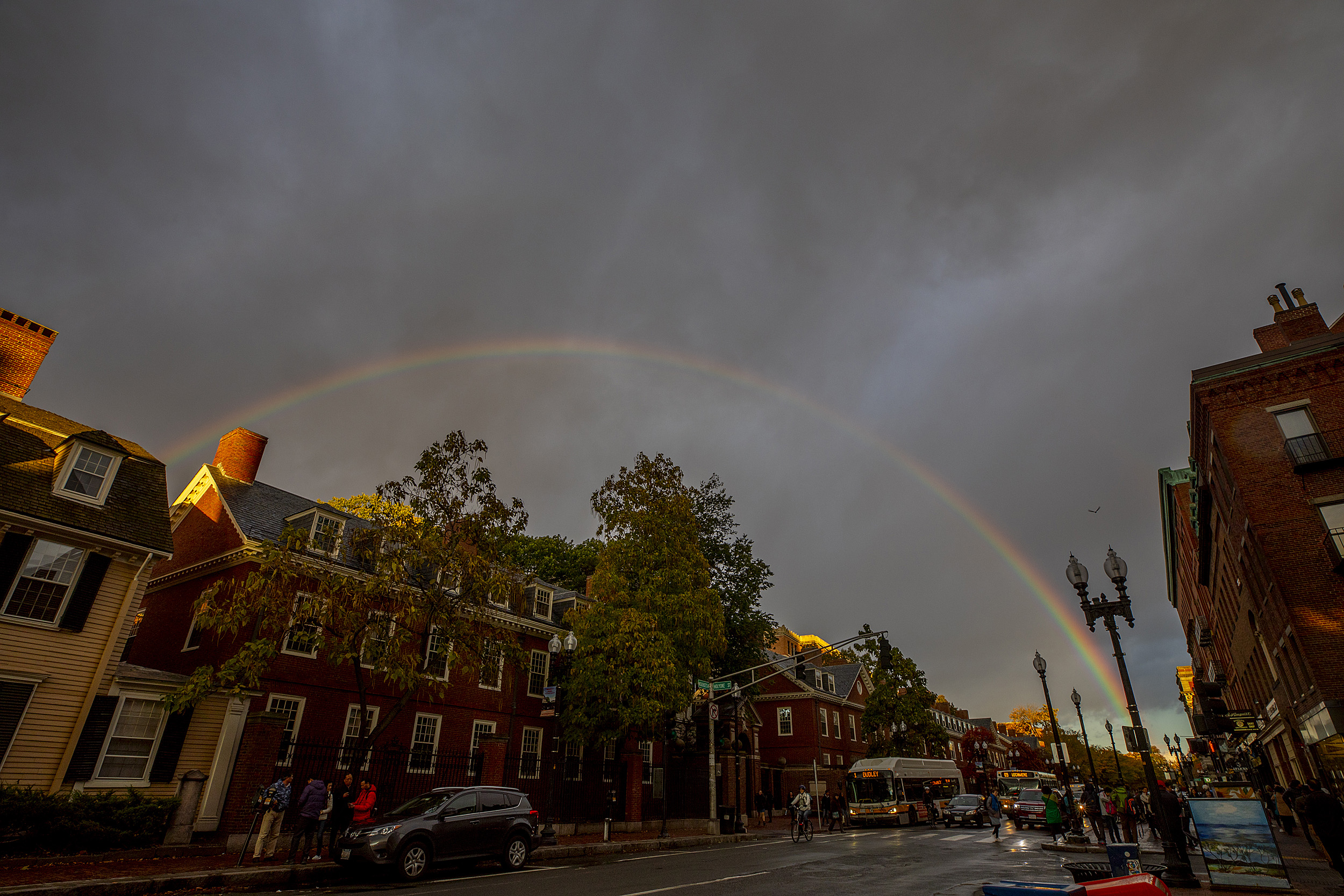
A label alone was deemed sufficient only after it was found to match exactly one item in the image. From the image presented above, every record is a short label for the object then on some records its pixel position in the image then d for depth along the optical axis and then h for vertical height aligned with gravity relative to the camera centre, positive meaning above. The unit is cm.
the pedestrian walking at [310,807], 1535 -85
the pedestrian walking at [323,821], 1588 -118
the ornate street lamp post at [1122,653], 1295 +267
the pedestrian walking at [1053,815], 2420 -126
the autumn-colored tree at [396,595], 1652 +416
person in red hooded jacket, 1614 -80
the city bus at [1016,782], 5131 -42
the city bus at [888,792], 3756 -89
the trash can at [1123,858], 970 -108
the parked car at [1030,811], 3650 -173
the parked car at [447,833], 1342 -127
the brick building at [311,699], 1983 +237
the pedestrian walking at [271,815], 1534 -102
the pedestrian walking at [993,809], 4088 -193
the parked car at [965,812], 3856 -193
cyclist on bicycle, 2652 -114
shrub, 1400 -116
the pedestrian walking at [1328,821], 1206 -67
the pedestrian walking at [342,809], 1634 -92
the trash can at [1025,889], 471 -75
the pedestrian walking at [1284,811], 2809 -125
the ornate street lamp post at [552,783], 2083 -50
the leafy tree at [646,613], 2497 +575
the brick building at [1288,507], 2098 +870
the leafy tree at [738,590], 3922 +992
